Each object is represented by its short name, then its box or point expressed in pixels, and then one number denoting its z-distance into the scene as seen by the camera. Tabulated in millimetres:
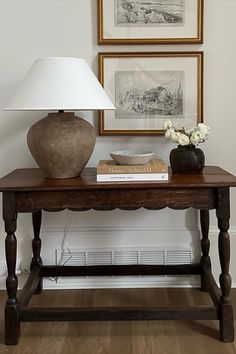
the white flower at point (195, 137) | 2250
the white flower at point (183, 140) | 2252
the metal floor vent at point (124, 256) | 2674
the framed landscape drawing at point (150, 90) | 2531
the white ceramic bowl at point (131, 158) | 2166
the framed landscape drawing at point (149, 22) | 2502
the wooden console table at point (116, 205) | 2035
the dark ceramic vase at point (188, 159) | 2240
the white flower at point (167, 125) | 2332
